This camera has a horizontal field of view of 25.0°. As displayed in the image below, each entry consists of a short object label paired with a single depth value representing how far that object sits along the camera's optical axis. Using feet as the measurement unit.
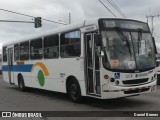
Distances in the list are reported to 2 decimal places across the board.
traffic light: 110.11
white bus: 39.32
